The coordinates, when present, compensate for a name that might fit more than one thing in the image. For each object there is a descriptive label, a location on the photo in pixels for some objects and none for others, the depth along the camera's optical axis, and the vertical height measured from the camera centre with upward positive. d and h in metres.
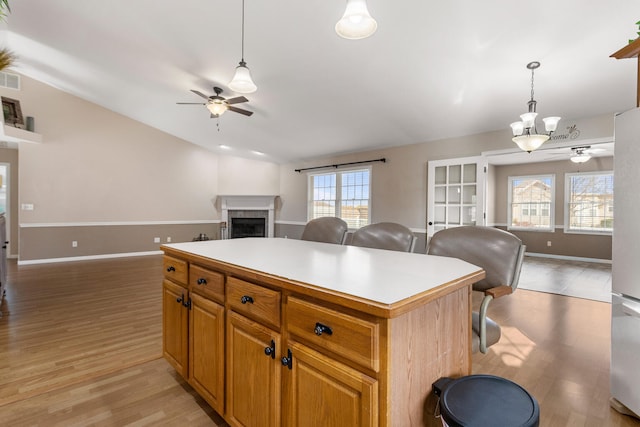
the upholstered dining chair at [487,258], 1.48 -0.26
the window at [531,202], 7.61 +0.27
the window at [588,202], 6.80 +0.25
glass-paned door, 4.74 +0.32
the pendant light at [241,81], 2.82 +1.23
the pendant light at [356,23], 1.67 +1.12
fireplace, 8.28 -0.17
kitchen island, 0.86 -0.44
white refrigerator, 1.64 -0.30
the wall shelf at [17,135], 4.77 +1.25
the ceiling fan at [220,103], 3.98 +1.46
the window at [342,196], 6.54 +0.36
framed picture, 5.04 +1.67
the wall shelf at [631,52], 1.68 +0.95
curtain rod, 5.96 +1.05
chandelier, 3.15 +0.94
